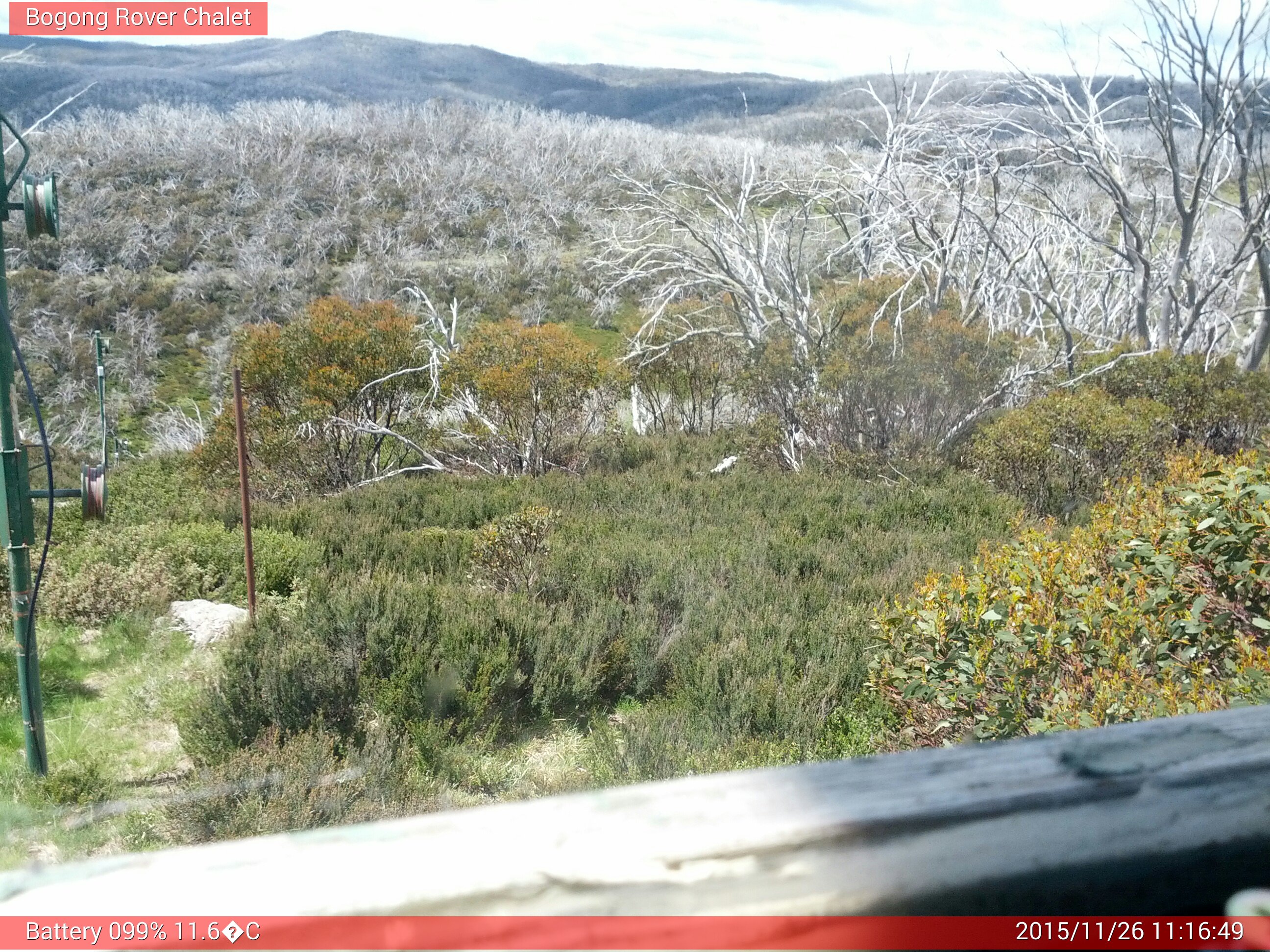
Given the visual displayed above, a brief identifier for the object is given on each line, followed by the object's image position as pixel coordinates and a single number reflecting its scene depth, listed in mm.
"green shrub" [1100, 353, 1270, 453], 8797
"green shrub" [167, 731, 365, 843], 3312
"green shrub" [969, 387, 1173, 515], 8219
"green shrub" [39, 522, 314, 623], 5875
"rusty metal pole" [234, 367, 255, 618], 5422
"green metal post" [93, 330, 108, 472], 6353
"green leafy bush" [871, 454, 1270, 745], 2812
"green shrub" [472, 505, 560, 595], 6250
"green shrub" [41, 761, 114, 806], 3723
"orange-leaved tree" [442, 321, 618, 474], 10719
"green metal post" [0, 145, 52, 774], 3611
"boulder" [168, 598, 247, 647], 5594
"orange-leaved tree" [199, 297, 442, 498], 10406
